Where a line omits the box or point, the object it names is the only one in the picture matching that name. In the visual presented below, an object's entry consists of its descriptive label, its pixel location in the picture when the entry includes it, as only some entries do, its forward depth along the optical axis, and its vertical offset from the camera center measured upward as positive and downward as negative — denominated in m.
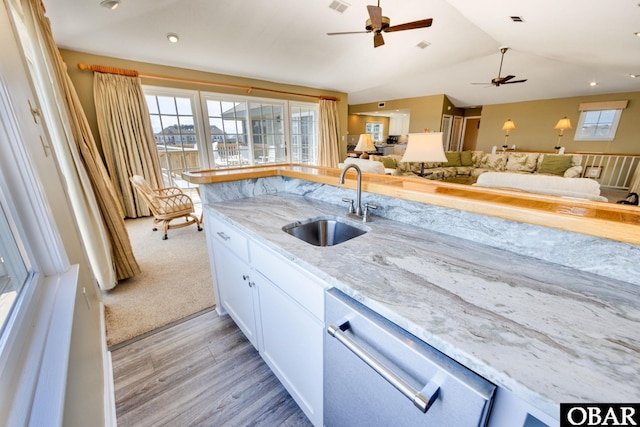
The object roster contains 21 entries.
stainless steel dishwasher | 0.50 -0.53
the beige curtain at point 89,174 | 1.66 -0.22
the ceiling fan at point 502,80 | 4.66 +1.05
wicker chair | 3.04 -0.79
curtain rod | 3.40 +1.00
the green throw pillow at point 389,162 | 5.12 -0.45
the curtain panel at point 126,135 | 3.54 +0.12
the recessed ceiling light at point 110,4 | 2.39 +1.32
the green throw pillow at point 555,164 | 5.40 -0.57
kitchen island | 0.45 -0.41
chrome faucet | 1.26 -0.26
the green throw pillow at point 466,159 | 6.62 -0.53
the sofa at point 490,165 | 5.27 -0.61
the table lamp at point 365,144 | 4.78 -0.08
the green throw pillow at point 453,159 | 6.37 -0.52
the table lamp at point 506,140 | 7.45 -0.09
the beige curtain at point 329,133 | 6.16 +0.18
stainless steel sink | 1.30 -0.47
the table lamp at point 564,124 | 5.86 +0.29
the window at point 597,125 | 6.08 +0.27
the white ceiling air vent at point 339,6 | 3.06 +1.62
